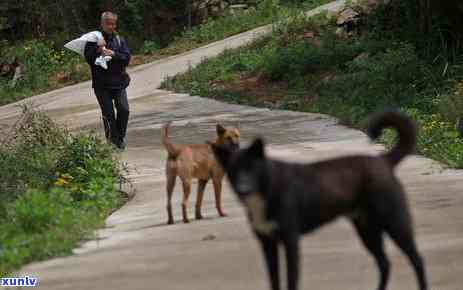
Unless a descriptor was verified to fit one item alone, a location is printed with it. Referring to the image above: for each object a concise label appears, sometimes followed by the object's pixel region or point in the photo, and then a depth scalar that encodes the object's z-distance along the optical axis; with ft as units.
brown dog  64.13
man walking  98.37
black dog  31.42
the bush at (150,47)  226.17
